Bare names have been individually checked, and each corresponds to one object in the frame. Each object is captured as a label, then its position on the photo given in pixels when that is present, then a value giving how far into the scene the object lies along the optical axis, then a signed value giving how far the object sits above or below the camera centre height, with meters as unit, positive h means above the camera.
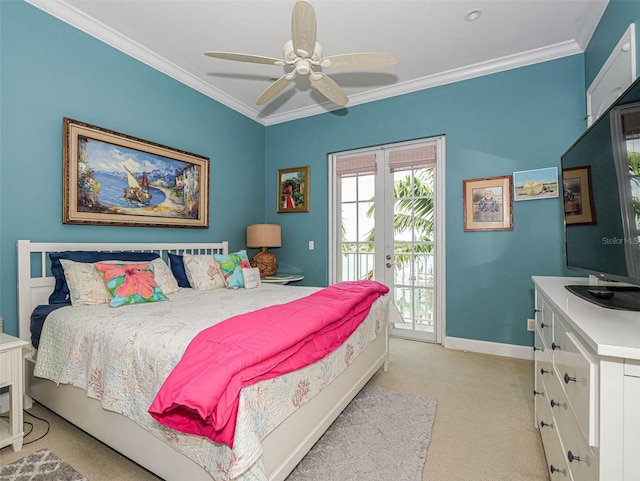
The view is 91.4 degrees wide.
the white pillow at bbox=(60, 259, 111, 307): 2.05 -0.29
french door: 3.55 +0.19
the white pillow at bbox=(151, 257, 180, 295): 2.51 -0.30
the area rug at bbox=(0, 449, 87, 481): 1.50 -1.14
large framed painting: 2.44 +0.54
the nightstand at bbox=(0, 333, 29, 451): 1.66 -0.76
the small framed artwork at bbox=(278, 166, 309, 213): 4.25 +0.71
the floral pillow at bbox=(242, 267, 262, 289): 2.98 -0.36
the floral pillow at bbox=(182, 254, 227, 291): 2.84 -0.30
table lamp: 3.94 -0.02
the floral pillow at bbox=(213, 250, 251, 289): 2.94 -0.26
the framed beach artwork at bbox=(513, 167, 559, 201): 2.93 +0.54
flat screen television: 1.10 +0.16
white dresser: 0.78 -0.44
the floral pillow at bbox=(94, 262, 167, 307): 2.08 -0.30
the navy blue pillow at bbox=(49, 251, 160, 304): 2.18 -0.15
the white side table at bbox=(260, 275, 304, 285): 3.75 -0.47
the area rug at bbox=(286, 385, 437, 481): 1.53 -1.14
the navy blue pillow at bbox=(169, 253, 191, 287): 2.90 -0.28
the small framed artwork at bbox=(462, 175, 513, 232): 3.12 +0.37
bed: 1.20 -0.83
